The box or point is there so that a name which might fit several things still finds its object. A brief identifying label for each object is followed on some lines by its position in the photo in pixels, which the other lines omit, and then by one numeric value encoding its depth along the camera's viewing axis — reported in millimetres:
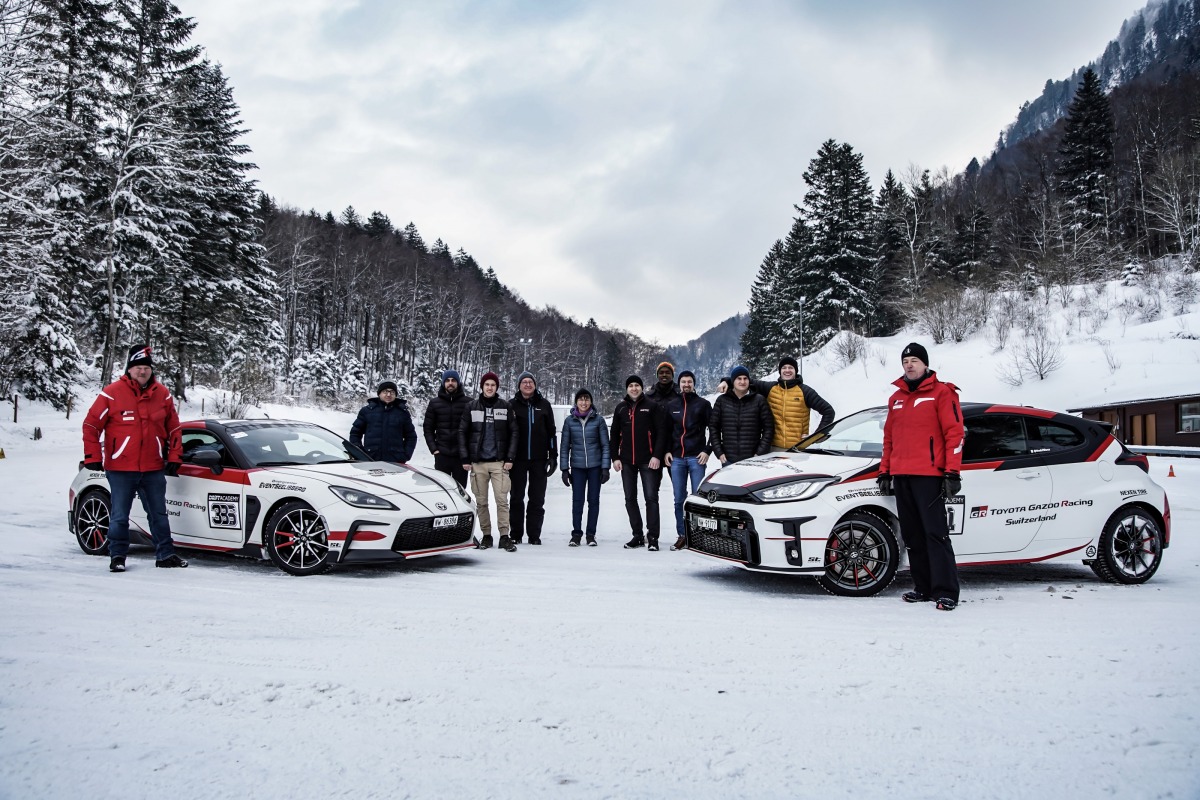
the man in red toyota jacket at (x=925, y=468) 5148
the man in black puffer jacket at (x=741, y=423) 7895
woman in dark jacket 8609
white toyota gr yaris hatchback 5477
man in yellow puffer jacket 7879
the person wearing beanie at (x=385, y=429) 8875
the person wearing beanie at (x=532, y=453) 8586
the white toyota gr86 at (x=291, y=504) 6234
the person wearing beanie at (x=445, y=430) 8539
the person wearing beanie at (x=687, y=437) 8352
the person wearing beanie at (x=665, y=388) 8602
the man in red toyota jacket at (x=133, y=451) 6332
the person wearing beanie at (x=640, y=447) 8430
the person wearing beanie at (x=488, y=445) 8336
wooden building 22938
